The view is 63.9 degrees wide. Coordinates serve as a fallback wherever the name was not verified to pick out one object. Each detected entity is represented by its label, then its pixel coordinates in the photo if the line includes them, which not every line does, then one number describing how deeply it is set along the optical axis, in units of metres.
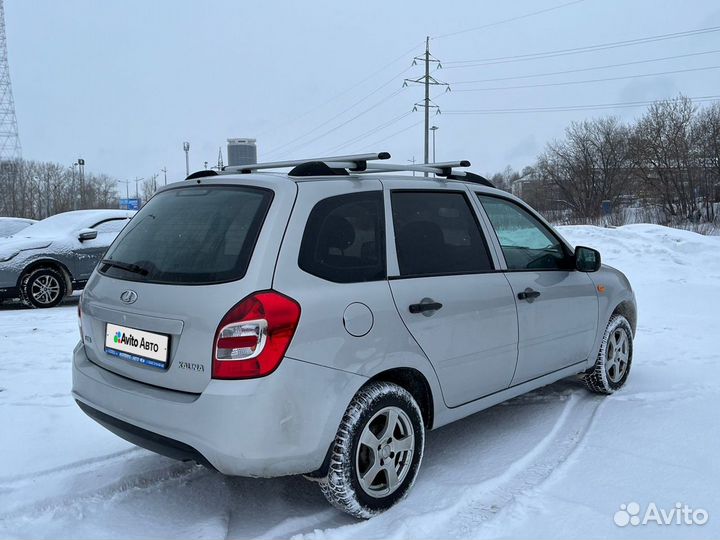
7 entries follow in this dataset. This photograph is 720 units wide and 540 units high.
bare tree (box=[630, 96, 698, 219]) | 34.53
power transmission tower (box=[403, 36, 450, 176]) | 36.62
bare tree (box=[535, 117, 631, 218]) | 44.53
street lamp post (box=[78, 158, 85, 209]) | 55.81
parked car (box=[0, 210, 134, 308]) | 9.11
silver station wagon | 2.54
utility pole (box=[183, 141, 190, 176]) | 51.78
